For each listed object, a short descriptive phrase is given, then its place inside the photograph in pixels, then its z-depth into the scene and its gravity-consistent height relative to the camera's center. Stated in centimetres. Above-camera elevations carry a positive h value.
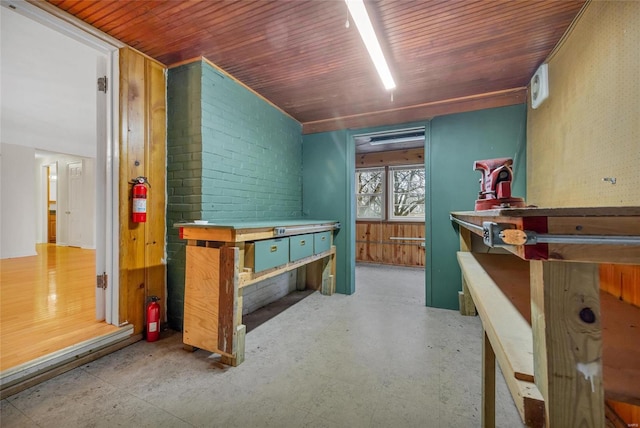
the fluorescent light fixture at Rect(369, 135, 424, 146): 500 +144
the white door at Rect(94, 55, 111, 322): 221 +21
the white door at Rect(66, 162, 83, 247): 671 +20
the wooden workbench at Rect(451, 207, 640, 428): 61 -26
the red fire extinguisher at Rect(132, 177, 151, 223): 226 +11
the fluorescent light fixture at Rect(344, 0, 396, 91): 160 +128
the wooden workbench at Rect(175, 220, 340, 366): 191 -48
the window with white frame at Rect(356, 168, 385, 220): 625 +48
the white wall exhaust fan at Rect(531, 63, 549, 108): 238 +122
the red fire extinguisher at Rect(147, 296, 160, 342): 228 -95
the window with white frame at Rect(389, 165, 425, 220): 593 +47
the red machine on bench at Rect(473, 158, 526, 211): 166 +19
